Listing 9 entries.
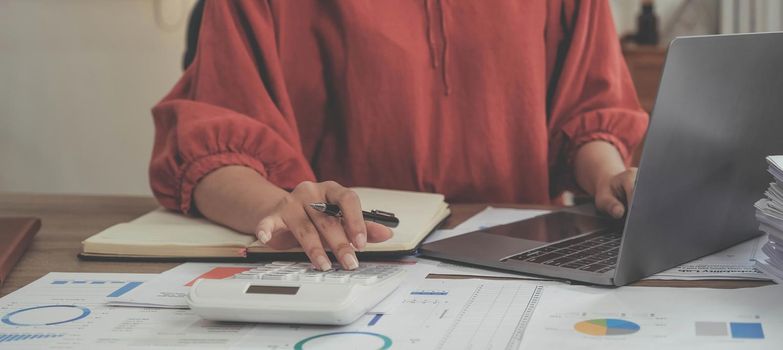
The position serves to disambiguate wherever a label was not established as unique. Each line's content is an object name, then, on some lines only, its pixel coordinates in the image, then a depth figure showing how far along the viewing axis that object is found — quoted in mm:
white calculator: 683
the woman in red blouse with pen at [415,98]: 1191
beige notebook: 942
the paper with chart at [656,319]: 652
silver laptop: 762
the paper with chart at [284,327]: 667
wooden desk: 930
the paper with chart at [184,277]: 787
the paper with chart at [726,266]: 833
